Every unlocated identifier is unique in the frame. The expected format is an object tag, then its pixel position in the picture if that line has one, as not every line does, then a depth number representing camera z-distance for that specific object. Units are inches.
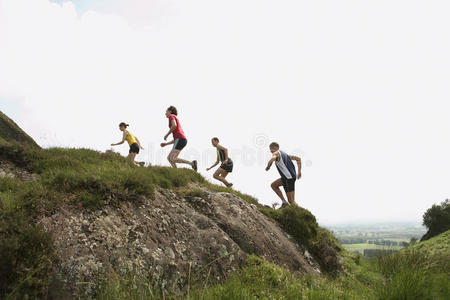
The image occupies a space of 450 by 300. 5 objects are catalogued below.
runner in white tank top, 387.2
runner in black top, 487.5
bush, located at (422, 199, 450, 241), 1079.6
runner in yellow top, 513.3
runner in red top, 447.3
